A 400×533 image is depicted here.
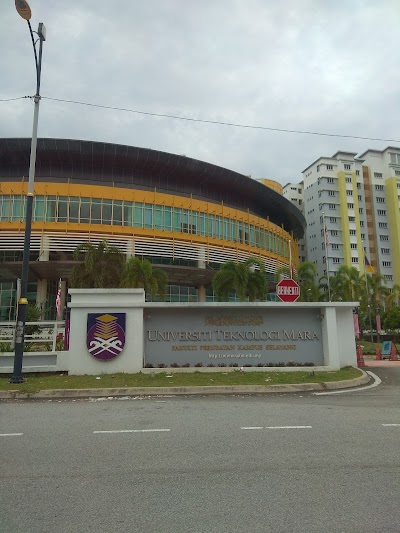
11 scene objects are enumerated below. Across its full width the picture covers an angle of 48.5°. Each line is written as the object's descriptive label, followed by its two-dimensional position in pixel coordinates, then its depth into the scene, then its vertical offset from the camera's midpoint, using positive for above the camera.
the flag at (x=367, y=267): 43.49 +7.48
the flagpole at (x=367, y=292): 51.34 +5.87
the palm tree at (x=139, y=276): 30.01 +4.68
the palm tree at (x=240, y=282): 33.00 +4.58
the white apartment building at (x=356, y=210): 85.25 +26.20
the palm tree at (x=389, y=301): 59.32 +5.56
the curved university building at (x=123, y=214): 38.72 +12.24
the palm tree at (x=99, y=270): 28.84 +4.91
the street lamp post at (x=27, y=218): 12.70 +3.95
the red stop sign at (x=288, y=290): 16.25 +1.94
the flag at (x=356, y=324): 21.52 +0.93
